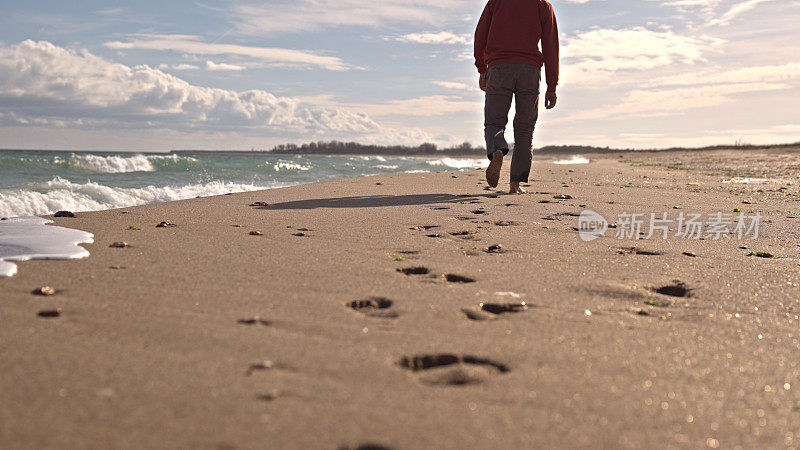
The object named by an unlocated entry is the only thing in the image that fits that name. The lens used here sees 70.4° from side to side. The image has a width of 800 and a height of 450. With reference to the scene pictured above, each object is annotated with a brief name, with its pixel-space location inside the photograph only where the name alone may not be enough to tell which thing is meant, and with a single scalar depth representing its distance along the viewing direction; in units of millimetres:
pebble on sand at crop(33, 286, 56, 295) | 1957
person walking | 5820
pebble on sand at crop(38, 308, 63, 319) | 1728
